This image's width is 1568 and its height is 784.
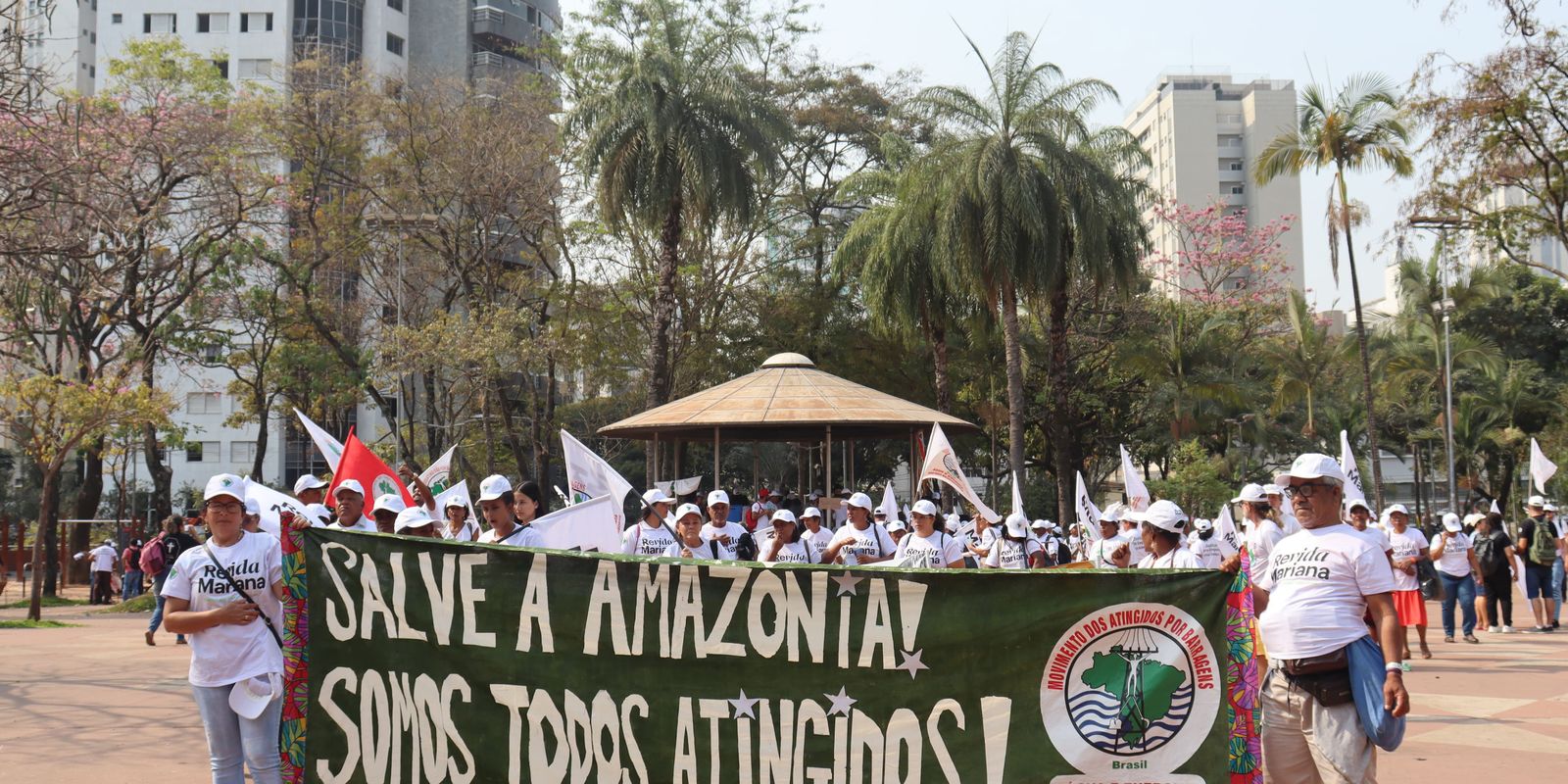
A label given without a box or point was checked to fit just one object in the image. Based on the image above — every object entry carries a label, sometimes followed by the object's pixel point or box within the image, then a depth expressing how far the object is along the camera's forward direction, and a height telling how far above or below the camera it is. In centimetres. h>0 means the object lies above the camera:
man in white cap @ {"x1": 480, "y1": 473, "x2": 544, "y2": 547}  794 -10
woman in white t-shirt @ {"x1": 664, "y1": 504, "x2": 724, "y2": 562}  1164 -26
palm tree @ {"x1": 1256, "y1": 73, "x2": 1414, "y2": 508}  2869 +756
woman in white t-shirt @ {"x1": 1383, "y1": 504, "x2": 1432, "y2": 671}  1412 -69
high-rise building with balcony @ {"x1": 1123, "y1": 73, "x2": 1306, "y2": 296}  9381 +2479
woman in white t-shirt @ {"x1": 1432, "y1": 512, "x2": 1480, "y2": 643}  1612 -86
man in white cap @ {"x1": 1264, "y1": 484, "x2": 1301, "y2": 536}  1323 -10
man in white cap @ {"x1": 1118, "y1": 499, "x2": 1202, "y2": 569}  705 -17
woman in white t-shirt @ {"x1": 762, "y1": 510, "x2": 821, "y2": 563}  1206 -40
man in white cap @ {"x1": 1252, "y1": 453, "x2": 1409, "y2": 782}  525 -53
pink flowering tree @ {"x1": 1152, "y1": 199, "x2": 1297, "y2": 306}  5481 +1032
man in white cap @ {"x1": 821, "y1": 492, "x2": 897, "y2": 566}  1173 -37
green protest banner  559 -72
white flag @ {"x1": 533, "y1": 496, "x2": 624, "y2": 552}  829 -16
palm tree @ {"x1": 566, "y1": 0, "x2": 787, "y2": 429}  3002 +798
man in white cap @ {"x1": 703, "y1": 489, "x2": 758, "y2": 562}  1338 -31
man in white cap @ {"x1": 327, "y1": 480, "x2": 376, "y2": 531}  988 -2
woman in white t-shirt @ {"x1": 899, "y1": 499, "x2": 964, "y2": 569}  1164 -41
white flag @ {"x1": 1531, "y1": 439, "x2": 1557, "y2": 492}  1893 +39
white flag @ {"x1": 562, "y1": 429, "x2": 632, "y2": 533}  1038 +19
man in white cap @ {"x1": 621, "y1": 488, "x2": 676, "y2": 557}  1185 -32
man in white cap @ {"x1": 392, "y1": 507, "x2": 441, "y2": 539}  920 -14
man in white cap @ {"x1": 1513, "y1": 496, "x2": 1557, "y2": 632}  1722 -82
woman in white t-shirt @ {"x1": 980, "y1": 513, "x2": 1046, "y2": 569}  1414 -53
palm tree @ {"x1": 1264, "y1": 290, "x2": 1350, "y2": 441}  4409 +443
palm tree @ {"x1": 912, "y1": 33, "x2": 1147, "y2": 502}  2728 +631
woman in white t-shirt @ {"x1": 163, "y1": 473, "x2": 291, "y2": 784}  605 -58
